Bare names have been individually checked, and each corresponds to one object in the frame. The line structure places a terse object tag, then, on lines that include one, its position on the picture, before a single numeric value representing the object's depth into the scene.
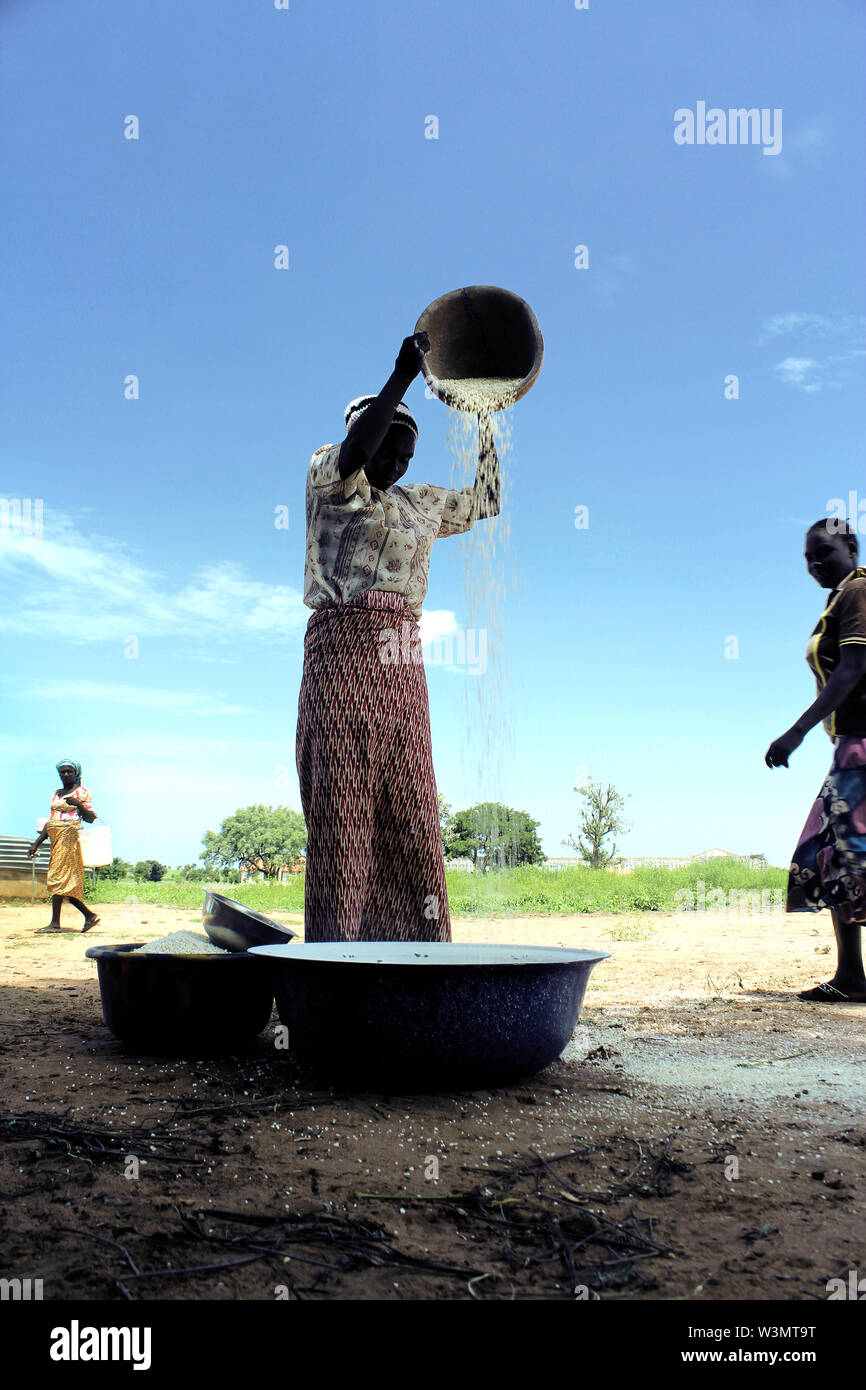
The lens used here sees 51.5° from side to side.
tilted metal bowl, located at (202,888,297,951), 3.00
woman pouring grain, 2.97
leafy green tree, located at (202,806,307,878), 33.38
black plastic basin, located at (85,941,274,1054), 2.83
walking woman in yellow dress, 9.27
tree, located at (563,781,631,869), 20.05
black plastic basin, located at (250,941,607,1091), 2.28
